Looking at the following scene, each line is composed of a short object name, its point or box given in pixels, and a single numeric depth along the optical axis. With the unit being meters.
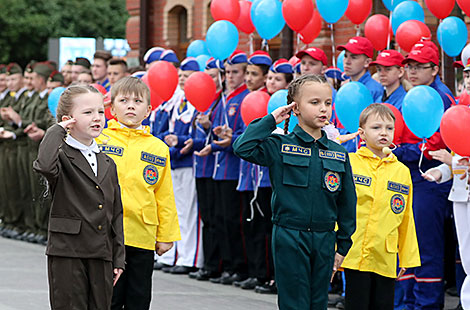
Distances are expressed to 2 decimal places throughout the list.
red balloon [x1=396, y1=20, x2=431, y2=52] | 13.96
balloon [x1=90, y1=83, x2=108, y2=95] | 17.93
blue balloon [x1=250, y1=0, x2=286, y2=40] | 15.13
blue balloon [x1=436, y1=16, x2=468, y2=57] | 13.66
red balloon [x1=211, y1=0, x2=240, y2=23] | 16.14
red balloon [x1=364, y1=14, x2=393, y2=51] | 15.36
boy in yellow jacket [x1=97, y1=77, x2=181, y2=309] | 9.98
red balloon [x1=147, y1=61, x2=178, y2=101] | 16.01
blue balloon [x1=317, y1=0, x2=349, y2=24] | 14.46
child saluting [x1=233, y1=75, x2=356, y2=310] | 8.72
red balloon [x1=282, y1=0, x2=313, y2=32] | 14.67
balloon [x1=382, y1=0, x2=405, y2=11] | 15.26
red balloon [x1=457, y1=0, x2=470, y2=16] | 12.63
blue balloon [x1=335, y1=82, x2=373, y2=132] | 13.09
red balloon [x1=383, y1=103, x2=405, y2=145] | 12.96
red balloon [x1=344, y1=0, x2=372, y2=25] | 15.13
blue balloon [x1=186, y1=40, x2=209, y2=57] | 18.62
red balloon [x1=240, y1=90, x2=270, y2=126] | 14.40
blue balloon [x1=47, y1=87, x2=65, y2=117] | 18.58
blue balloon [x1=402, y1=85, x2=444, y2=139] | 12.16
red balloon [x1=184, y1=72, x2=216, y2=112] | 15.65
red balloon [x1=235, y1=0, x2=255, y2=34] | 16.65
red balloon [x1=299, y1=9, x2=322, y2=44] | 15.94
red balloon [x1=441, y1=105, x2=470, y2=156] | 11.39
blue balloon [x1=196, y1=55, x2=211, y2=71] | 17.98
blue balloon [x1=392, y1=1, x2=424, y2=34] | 14.54
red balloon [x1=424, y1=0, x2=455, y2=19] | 13.79
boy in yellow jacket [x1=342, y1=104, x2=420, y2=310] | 10.48
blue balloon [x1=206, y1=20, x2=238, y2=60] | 15.45
